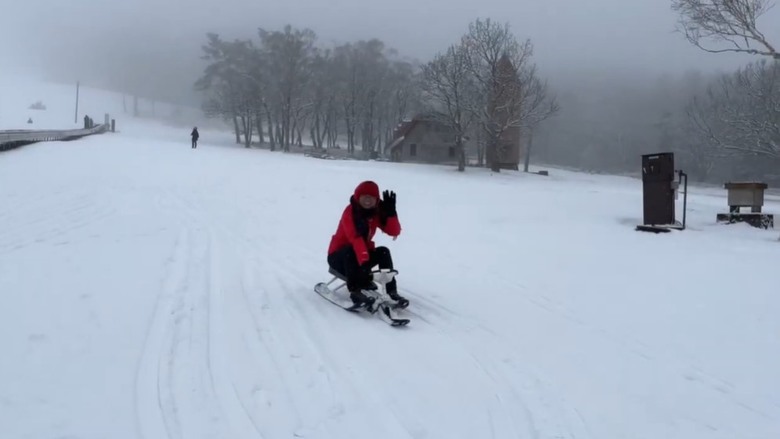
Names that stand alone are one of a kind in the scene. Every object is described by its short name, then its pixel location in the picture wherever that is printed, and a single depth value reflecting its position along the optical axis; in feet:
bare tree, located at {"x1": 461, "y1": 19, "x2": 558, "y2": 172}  152.35
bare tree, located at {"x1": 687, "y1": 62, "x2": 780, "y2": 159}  104.17
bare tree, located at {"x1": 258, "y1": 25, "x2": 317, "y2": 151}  220.84
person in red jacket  23.50
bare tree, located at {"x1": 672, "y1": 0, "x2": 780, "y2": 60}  67.82
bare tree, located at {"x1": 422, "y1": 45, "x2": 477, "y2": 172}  155.53
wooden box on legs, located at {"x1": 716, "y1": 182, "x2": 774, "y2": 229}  53.93
